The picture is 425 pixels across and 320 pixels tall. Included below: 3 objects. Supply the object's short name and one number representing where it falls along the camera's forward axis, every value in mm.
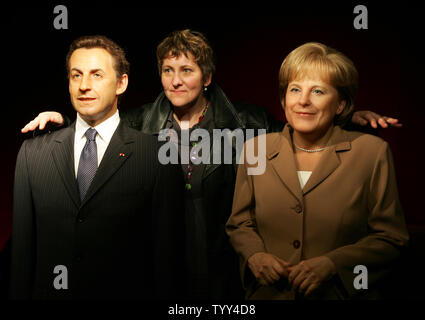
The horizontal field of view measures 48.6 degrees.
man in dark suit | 2445
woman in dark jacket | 2783
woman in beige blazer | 2258
